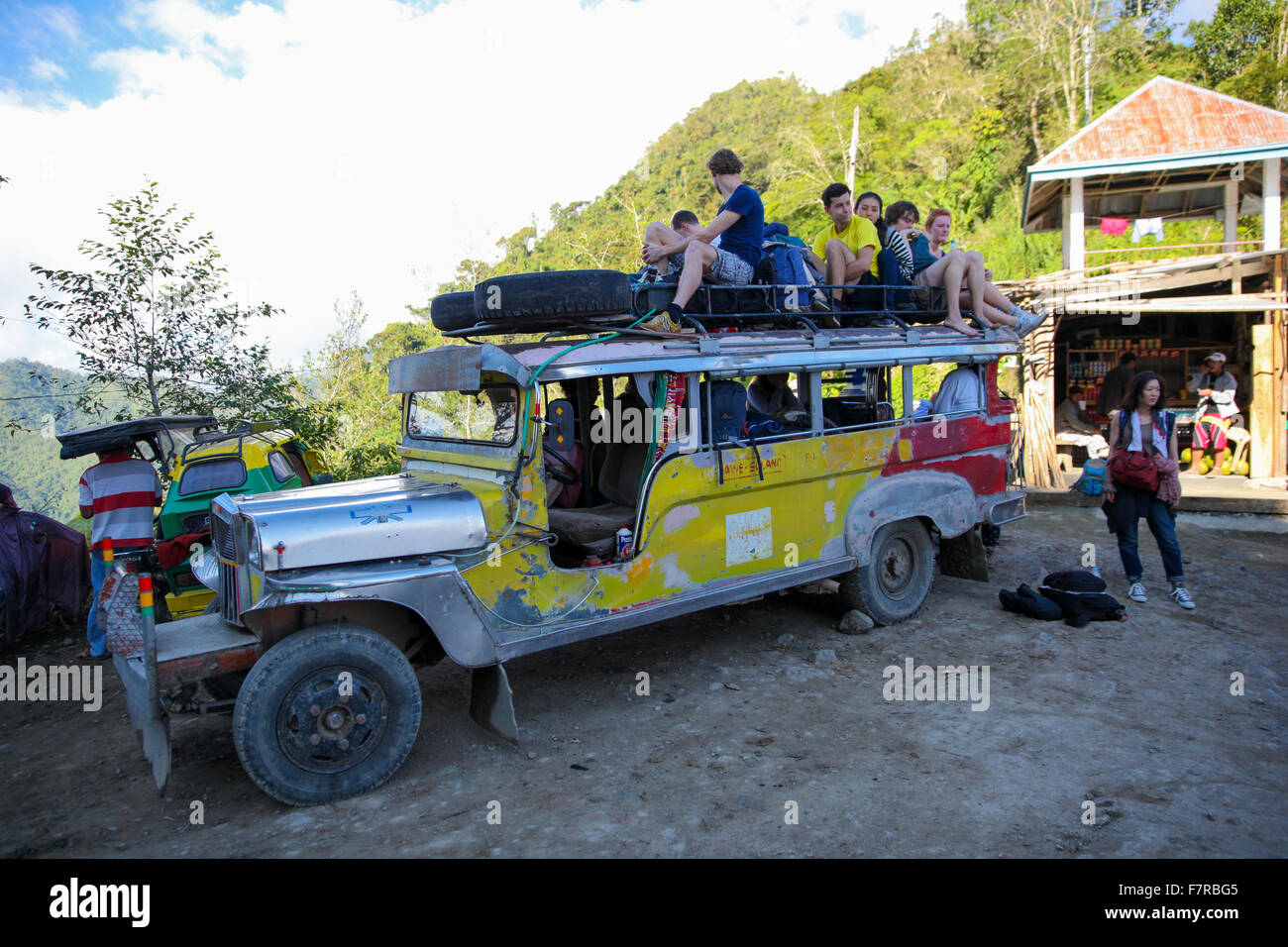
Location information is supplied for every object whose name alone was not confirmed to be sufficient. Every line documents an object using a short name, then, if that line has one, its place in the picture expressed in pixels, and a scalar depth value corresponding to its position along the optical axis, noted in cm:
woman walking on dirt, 690
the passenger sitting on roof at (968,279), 717
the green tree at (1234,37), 2778
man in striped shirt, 649
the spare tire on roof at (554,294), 489
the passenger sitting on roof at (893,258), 705
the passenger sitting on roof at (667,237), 605
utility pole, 3167
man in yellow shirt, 698
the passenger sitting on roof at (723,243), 566
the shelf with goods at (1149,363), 1636
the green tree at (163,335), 846
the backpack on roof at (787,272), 641
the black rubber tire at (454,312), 557
